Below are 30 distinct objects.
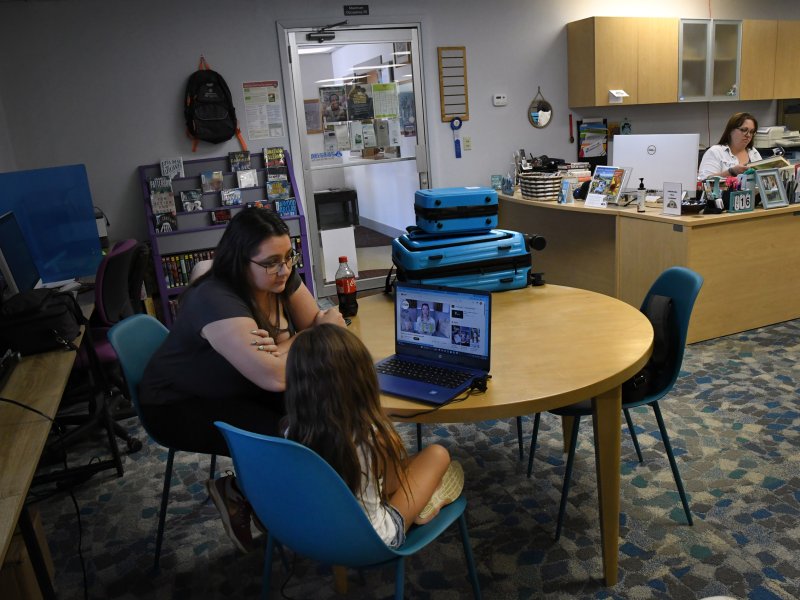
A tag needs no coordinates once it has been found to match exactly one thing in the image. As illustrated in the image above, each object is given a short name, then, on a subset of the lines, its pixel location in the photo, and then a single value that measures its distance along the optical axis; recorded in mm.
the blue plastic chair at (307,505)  1321
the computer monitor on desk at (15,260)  2789
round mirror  5820
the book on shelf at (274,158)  5066
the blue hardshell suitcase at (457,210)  2760
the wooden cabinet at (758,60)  5980
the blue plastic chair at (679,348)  2117
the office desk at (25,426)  1438
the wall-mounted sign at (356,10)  5148
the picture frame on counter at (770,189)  3754
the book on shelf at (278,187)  5074
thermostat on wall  5691
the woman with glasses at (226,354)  1869
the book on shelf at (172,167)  4891
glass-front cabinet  5824
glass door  5246
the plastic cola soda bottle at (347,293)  2432
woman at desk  5012
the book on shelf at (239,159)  5012
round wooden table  1676
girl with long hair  1425
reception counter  3658
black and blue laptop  1783
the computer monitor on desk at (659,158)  3895
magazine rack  4809
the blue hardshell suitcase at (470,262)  2596
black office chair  2928
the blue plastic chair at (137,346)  2084
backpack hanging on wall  4844
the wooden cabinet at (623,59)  5527
